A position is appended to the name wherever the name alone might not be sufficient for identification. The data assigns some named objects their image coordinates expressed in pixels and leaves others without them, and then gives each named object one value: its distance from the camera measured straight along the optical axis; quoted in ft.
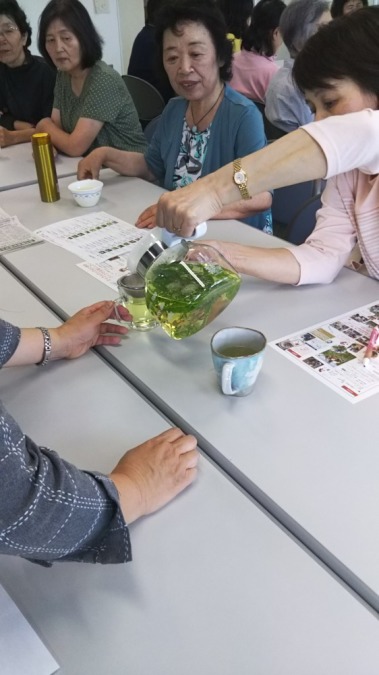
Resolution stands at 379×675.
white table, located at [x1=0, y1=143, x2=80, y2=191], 6.38
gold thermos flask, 5.50
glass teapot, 2.89
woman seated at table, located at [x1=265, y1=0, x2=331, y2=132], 8.52
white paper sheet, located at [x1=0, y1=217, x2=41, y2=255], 4.66
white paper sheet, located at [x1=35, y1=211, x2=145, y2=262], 4.51
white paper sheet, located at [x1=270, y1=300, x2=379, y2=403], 2.85
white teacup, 5.35
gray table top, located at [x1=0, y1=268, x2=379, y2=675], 1.77
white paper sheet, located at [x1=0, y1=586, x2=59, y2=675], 1.78
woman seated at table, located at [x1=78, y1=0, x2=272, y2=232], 5.34
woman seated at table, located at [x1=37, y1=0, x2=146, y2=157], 6.72
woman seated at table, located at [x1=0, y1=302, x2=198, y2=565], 1.87
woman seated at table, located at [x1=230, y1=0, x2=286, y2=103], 10.39
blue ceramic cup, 2.69
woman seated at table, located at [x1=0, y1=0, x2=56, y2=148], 8.44
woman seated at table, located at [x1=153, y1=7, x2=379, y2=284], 3.10
